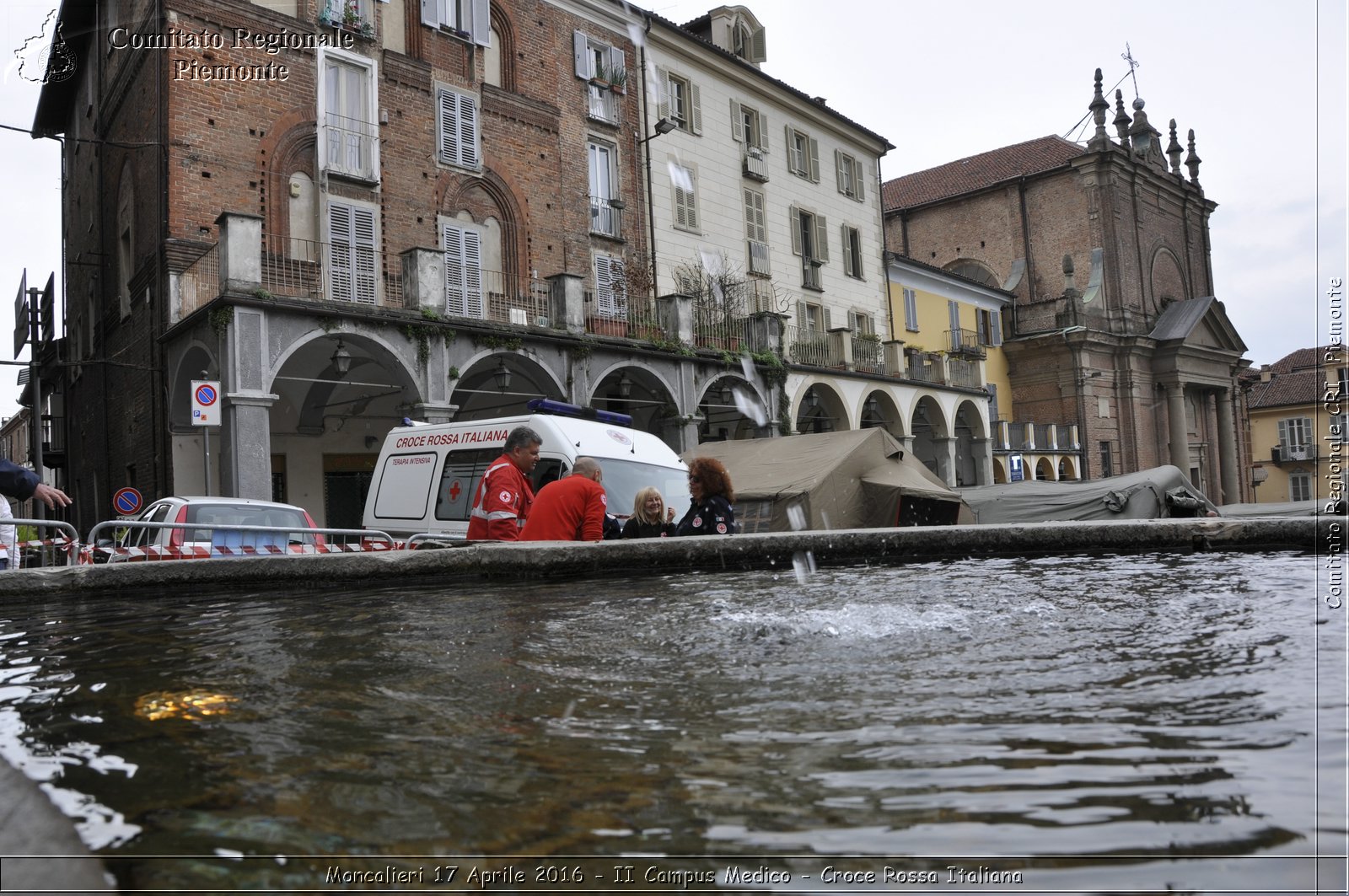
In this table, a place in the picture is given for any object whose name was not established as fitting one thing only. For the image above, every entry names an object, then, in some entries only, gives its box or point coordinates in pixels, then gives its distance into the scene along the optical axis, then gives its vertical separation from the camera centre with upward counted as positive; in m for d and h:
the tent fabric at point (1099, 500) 18.75 -0.11
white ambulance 11.05 +0.56
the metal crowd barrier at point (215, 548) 8.45 -0.17
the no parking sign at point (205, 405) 14.35 +1.67
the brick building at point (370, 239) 17.09 +5.35
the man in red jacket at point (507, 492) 8.36 +0.20
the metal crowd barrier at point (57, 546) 8.45 -0.08
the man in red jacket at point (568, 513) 8.01 +0.02
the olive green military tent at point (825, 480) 16.41 +0.36
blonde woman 8.98 -0.03
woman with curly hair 8.70 +0.05
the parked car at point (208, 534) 9.64 -0.03
